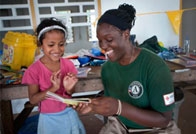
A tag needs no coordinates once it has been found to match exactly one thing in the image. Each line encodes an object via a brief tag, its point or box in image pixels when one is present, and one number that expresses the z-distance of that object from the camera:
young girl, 1.26
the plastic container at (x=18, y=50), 1.68
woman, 0.88
